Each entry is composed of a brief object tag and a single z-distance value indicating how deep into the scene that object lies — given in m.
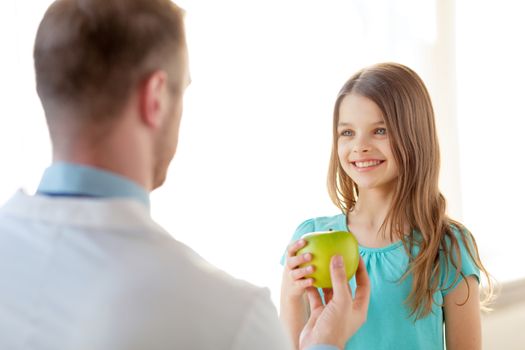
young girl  2.08
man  1.33
